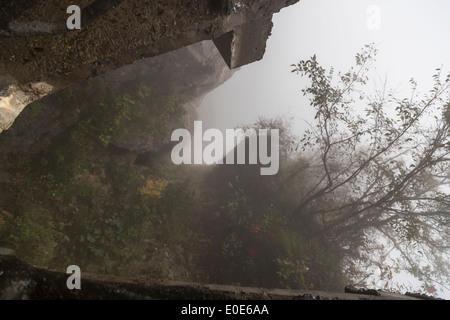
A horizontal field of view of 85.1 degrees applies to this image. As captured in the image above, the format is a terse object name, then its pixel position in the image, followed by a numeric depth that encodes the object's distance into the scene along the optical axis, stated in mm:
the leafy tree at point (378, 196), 8062
